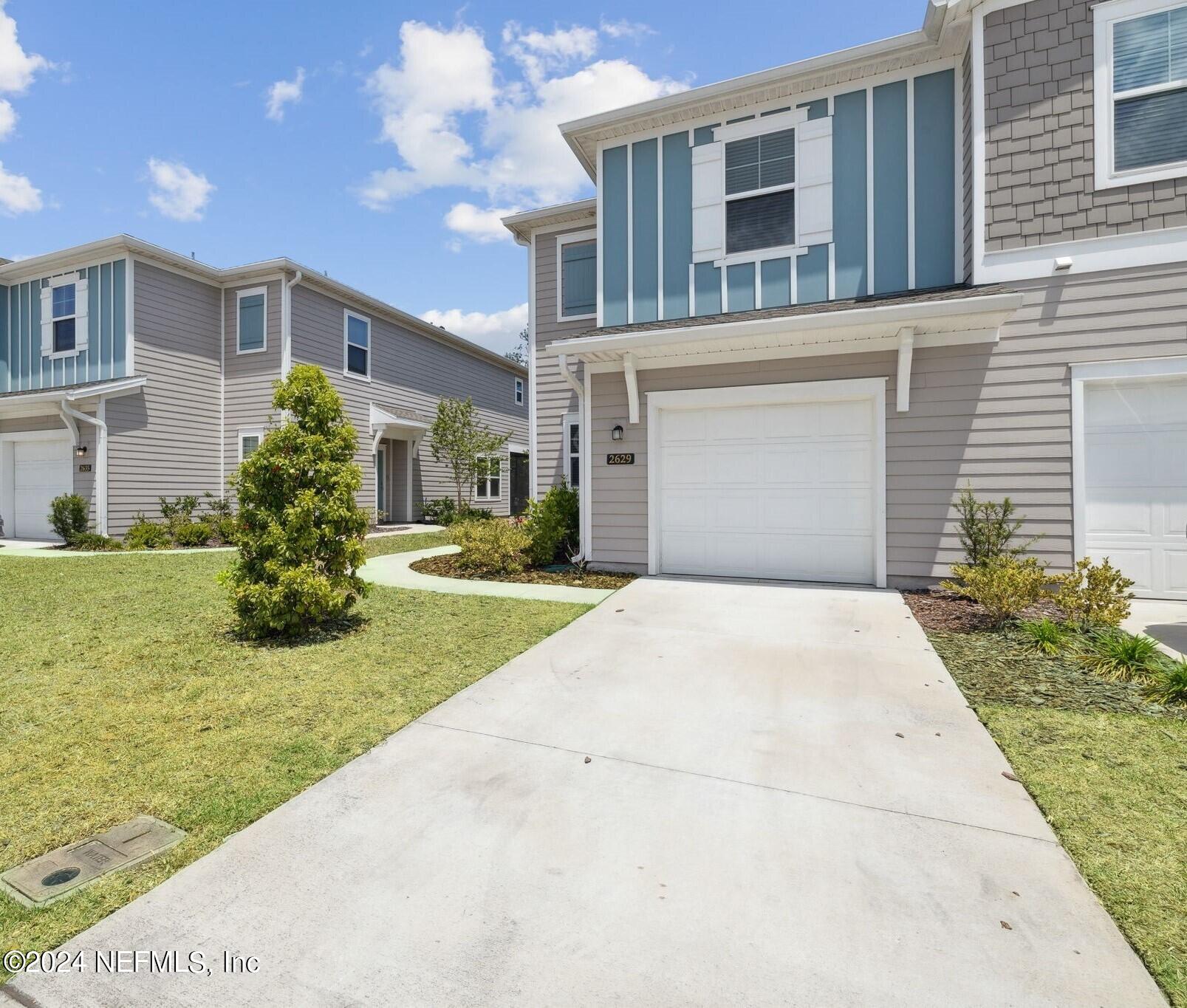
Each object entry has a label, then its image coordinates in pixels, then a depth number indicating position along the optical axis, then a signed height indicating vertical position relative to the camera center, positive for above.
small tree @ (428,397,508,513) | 15.22 +1.55
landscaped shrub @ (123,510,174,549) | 11.62 -0.79
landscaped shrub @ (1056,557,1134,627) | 4.86 -0.87
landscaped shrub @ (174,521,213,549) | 12.16 -0.76
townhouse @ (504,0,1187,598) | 5.91 +2.13
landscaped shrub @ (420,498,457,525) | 17.08 -0.37
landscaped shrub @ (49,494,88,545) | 11.51 -0.35
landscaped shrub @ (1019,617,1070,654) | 4.49 -1.11
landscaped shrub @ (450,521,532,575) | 8.34 -0.74
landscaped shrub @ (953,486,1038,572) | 6.19 -0.34
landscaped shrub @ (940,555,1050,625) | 5.00 -0.79
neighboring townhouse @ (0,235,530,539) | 12.11 +3.01
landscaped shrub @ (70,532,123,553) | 11.31 -0.89
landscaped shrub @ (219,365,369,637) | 4.89 -0.20
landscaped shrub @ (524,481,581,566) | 8.69 -0.43
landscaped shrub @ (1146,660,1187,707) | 3.56 -1.20
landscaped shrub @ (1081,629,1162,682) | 3.95 -1.15
